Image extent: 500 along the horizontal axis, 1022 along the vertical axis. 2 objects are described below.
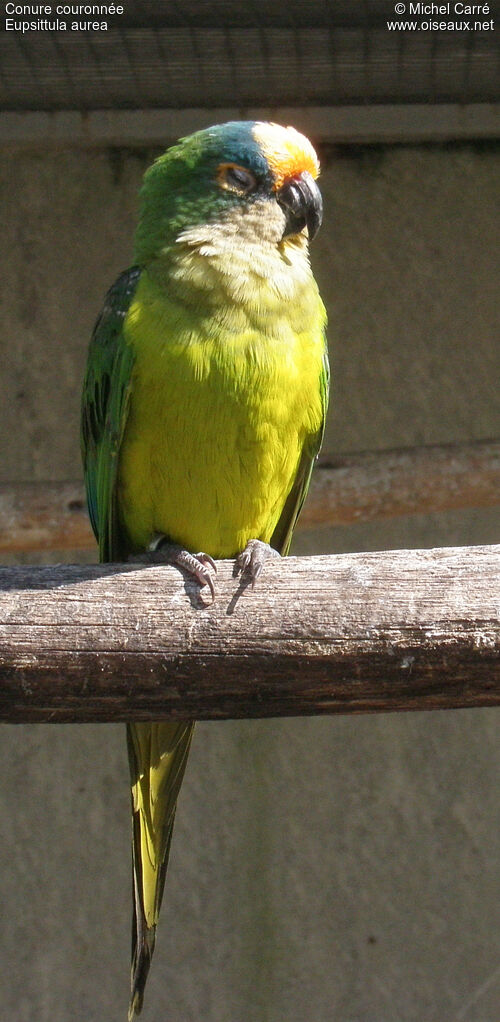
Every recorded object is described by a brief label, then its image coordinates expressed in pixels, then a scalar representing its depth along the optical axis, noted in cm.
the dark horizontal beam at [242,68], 740
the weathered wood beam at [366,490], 679
